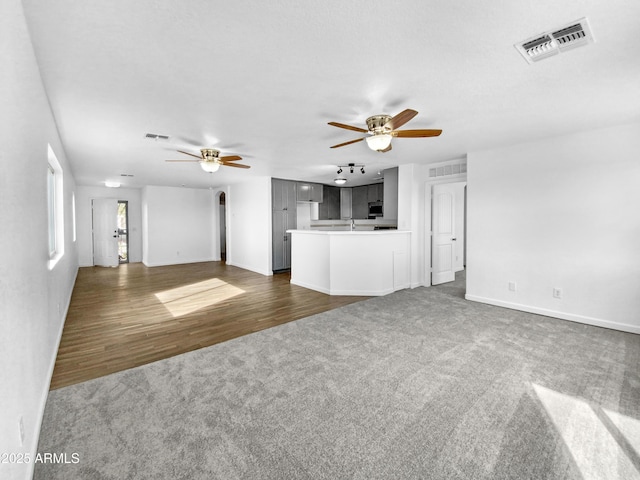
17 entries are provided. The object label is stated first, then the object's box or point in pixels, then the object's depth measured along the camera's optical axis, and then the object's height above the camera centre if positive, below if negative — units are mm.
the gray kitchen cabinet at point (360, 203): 9062 +879
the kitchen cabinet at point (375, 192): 8710 +1156
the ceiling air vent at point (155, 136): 3738 +1261
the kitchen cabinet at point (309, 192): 8172 +1123
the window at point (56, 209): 3772 +321
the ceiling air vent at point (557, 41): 1752 +1216
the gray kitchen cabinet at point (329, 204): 9039 +830
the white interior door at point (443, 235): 6031 -112
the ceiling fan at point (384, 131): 2876 +1020
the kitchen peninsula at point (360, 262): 5309 -595
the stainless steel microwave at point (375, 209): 8688 +641
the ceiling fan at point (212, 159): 4355 +1101
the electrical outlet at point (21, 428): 1393 -974
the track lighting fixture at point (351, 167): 6041 +1366
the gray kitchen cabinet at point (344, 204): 9516 +867
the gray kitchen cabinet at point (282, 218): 7586 +336
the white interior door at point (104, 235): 8805 -102
